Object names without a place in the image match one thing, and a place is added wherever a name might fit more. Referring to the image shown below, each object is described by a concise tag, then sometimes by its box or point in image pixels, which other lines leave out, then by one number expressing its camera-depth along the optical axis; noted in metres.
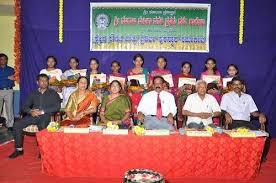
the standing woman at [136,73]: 5.72
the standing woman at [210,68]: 6.00
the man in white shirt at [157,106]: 4.96
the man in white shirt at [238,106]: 5.12
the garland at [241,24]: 6.57
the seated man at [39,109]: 4.98
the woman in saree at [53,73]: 5.81
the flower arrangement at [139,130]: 3.76
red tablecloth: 3.74
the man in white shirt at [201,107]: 4.91
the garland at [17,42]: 6.66
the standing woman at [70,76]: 5.86
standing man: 7.01
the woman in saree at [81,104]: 4.95
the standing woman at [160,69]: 6.05
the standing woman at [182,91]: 5.73
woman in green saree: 5.04
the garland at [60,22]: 6.60
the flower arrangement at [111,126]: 3.84
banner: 6.61
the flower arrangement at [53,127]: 3.82
